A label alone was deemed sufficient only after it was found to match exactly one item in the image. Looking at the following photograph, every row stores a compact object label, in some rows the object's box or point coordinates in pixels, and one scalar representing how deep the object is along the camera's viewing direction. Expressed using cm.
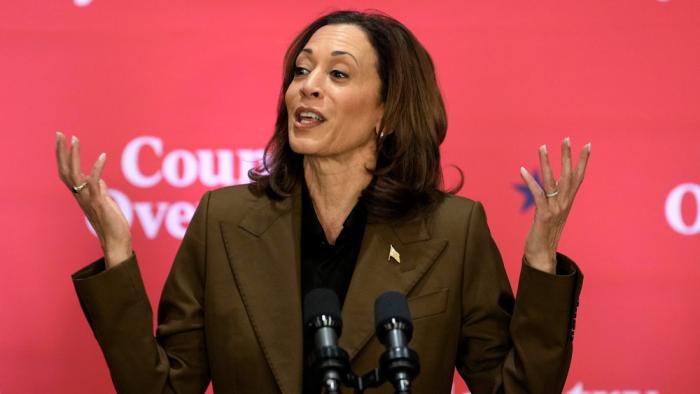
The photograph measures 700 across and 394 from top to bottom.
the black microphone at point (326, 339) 579
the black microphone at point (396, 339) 580
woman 619
